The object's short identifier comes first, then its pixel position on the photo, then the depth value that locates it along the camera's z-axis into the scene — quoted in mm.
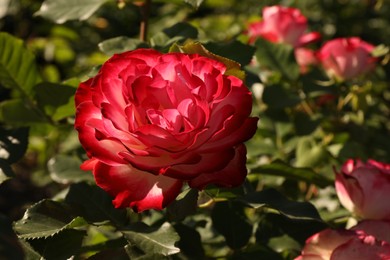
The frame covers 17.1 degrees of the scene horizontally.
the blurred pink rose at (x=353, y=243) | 807
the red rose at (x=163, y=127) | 732
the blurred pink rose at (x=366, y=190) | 878
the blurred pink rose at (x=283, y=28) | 1156
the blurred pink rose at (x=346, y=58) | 1111
